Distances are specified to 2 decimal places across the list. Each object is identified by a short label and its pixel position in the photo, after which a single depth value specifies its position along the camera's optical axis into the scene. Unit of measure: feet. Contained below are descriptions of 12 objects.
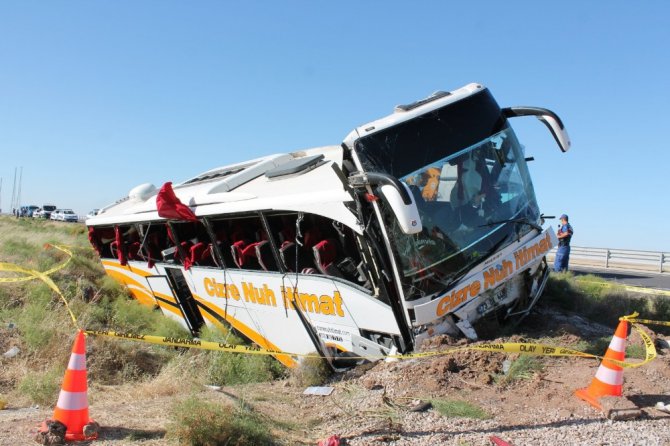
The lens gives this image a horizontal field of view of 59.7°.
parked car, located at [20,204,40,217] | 240.94
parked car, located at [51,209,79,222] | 199.03
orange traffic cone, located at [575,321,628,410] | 16.61
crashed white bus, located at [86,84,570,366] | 20.56
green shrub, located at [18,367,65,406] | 23.65
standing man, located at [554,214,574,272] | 54.85
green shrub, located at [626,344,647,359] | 21.62
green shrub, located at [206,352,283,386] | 25.96
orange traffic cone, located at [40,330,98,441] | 16.53
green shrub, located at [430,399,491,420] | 16.42
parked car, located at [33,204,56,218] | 223.51
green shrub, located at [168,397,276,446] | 14.84
